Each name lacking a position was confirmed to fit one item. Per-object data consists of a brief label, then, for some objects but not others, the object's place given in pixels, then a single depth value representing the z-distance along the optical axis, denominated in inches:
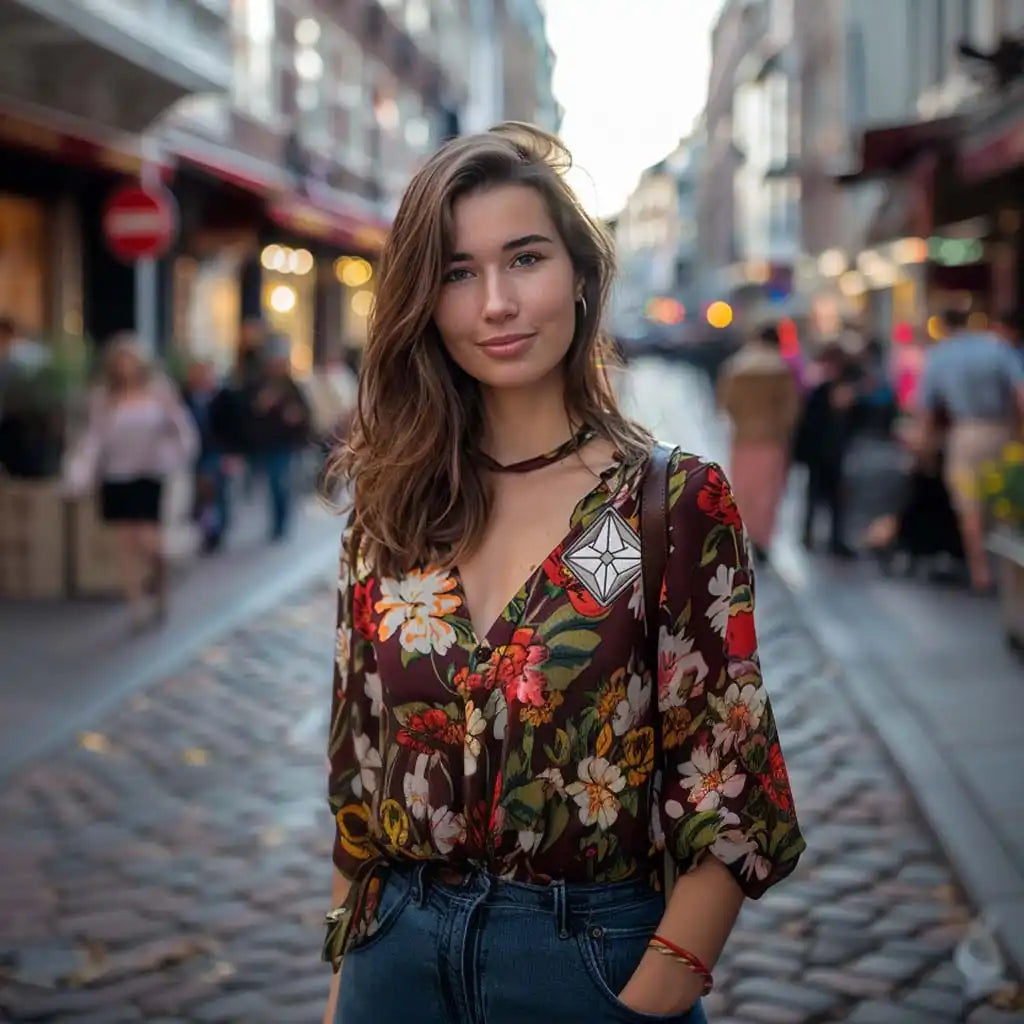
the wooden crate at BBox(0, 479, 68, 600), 487.2
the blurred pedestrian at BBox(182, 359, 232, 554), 612.1
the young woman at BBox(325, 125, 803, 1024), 80.3
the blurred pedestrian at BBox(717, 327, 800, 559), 542.9
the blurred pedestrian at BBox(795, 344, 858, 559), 578.9
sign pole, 763.4
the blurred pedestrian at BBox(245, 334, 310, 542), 636.7
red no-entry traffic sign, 643.5
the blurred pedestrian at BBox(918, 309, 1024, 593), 471.2
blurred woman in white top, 433.4
